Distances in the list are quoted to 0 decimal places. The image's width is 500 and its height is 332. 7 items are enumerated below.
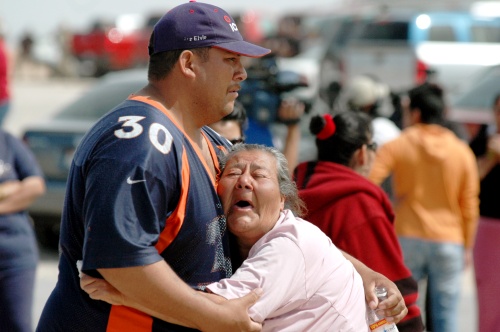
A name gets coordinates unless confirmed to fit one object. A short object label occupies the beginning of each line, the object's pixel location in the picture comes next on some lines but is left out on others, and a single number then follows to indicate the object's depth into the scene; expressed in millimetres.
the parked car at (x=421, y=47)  30062
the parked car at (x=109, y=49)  57031
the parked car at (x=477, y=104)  17875
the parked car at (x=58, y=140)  16844
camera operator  10609
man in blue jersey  4922
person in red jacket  7258
